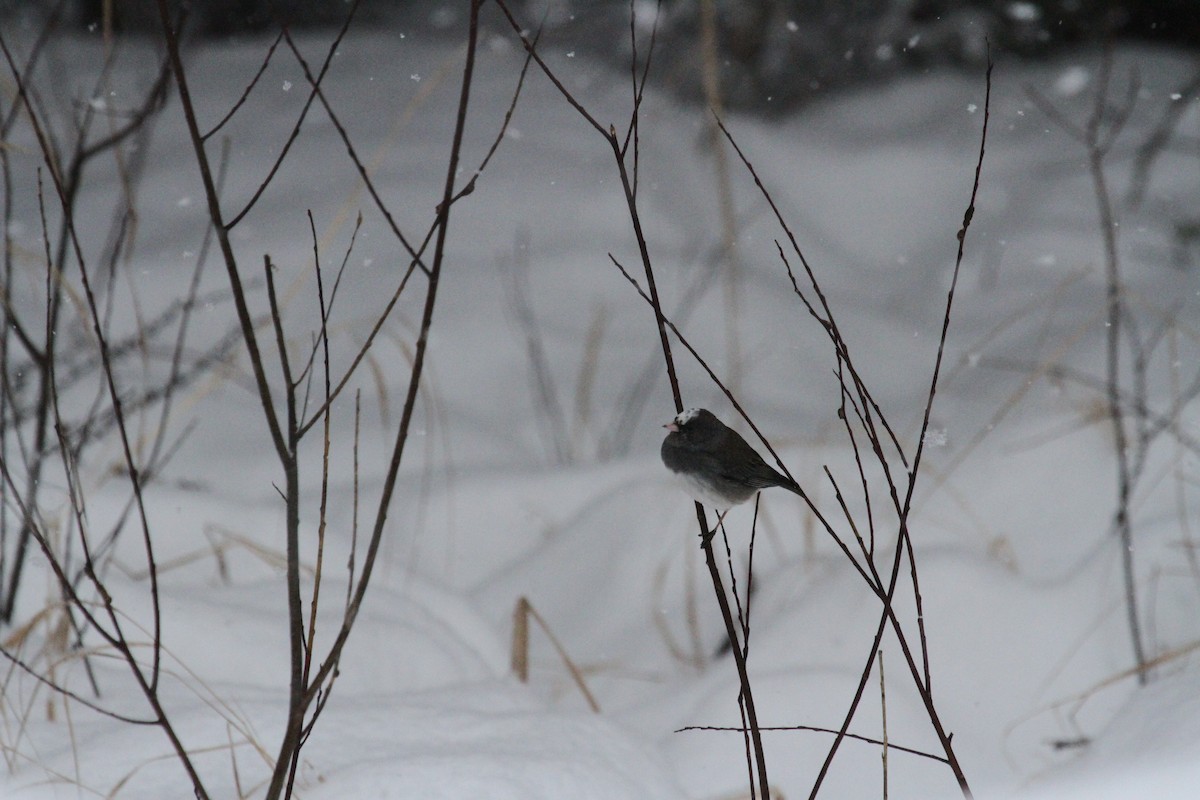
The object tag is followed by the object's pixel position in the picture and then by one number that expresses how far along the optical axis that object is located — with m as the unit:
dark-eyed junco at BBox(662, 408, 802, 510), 11.53
